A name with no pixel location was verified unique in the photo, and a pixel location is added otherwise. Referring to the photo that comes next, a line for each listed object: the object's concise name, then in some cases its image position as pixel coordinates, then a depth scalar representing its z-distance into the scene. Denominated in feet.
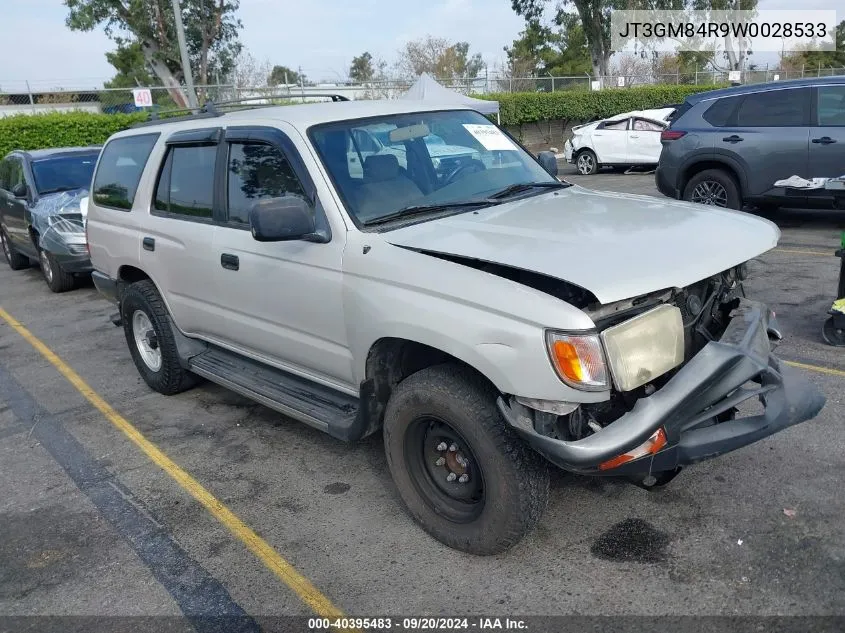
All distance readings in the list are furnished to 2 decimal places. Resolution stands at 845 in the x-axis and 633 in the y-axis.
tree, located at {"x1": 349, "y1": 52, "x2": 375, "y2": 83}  230.19
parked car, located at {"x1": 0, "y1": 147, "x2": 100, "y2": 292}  29.27
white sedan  58.44
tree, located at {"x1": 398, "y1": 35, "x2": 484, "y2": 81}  133.39
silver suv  9.25
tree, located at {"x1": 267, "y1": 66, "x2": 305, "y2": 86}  84.95
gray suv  28.50
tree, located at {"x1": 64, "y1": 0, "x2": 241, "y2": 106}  112.06
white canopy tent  54.34
